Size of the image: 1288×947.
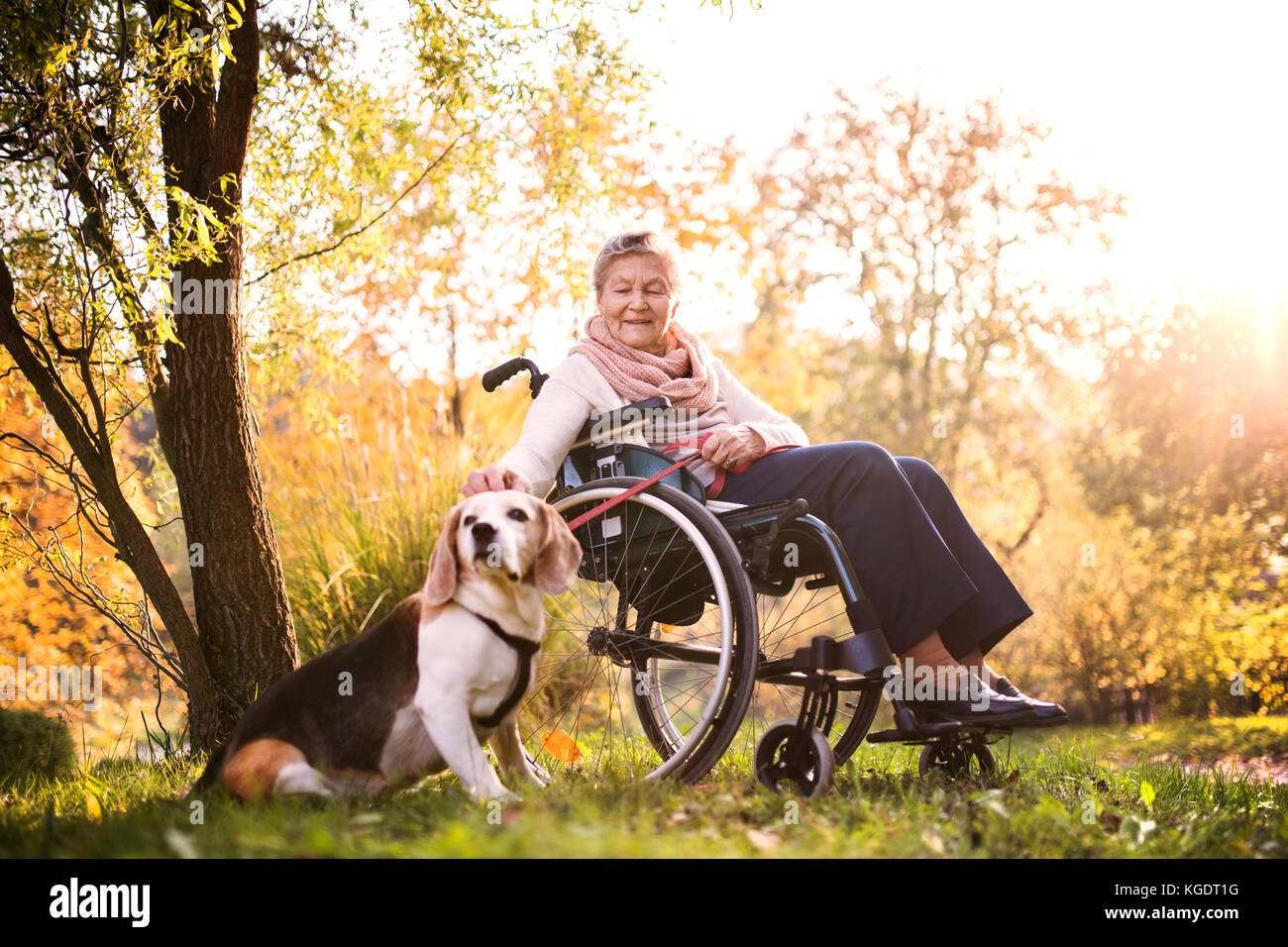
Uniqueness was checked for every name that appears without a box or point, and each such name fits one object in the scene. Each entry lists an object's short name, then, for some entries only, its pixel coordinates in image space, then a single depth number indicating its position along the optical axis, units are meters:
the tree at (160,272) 3.08
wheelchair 2.38
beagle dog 2.18
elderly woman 2.54
